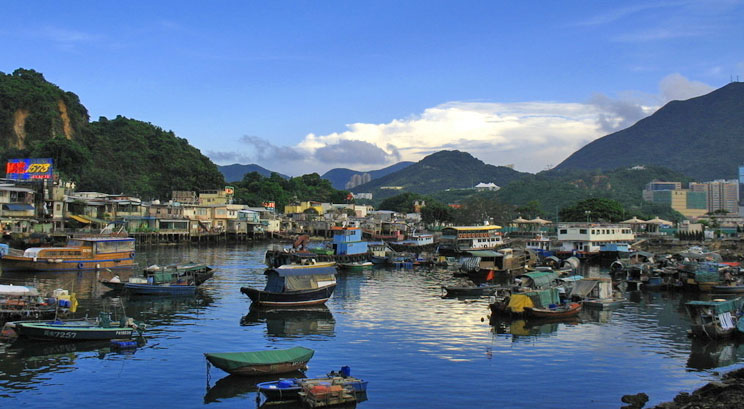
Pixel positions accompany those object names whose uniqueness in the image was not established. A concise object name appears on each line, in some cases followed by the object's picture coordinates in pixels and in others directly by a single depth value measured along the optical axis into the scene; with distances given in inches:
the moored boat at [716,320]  989.2
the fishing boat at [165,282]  1320.1
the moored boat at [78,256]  1663.4
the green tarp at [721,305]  999.0
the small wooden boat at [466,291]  1457.9
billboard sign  2630.4
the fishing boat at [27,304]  973.8
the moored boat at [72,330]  882.8
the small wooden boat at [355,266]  2047.2
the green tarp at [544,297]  1175.6
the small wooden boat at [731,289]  1481.3
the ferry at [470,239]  2952.8
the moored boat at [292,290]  1230.3
